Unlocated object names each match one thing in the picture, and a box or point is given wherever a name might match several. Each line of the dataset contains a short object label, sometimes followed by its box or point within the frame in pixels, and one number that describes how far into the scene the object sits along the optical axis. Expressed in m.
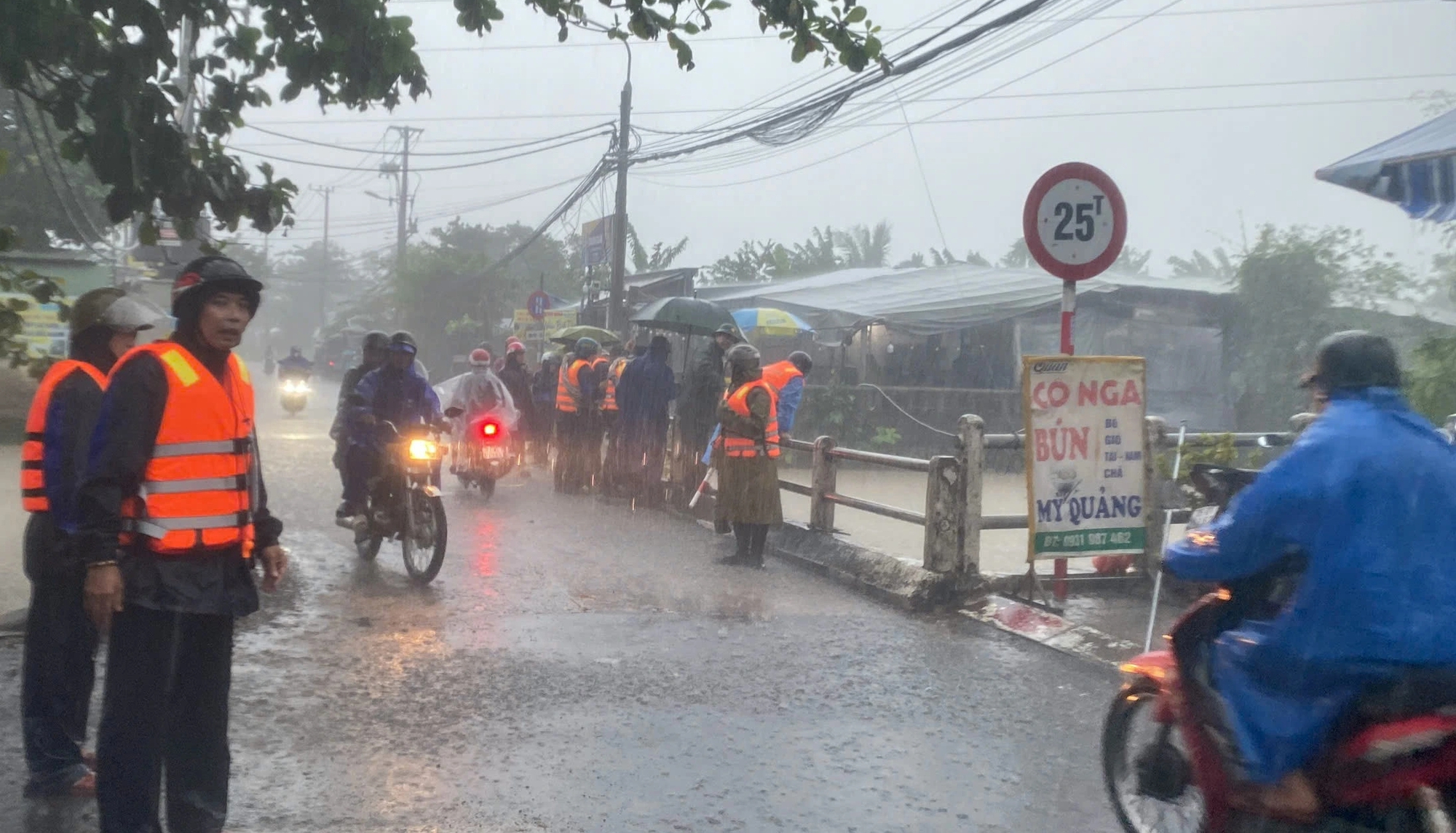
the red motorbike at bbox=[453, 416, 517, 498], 14.33
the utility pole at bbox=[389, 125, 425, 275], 54.47
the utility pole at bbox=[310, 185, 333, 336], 91.54
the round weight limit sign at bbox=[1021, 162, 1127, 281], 7.81
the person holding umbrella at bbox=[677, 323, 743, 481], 13.47
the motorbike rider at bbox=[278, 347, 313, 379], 29.02
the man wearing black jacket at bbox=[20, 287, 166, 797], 4.47
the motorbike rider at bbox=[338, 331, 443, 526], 9.26
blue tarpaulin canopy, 7.98
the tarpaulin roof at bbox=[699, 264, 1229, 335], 20.92
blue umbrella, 21.67
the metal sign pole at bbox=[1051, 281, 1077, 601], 8.06
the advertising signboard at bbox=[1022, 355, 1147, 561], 7.84
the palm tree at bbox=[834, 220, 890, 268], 54.12
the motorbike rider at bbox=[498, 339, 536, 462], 17.25
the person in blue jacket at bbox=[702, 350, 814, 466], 12.60
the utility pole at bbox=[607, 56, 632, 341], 24.38
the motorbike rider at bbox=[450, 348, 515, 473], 14.37
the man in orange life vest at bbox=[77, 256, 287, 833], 3.58
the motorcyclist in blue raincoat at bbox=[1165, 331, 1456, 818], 3.04
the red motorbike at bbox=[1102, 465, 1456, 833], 2.92
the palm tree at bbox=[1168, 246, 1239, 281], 39.69
